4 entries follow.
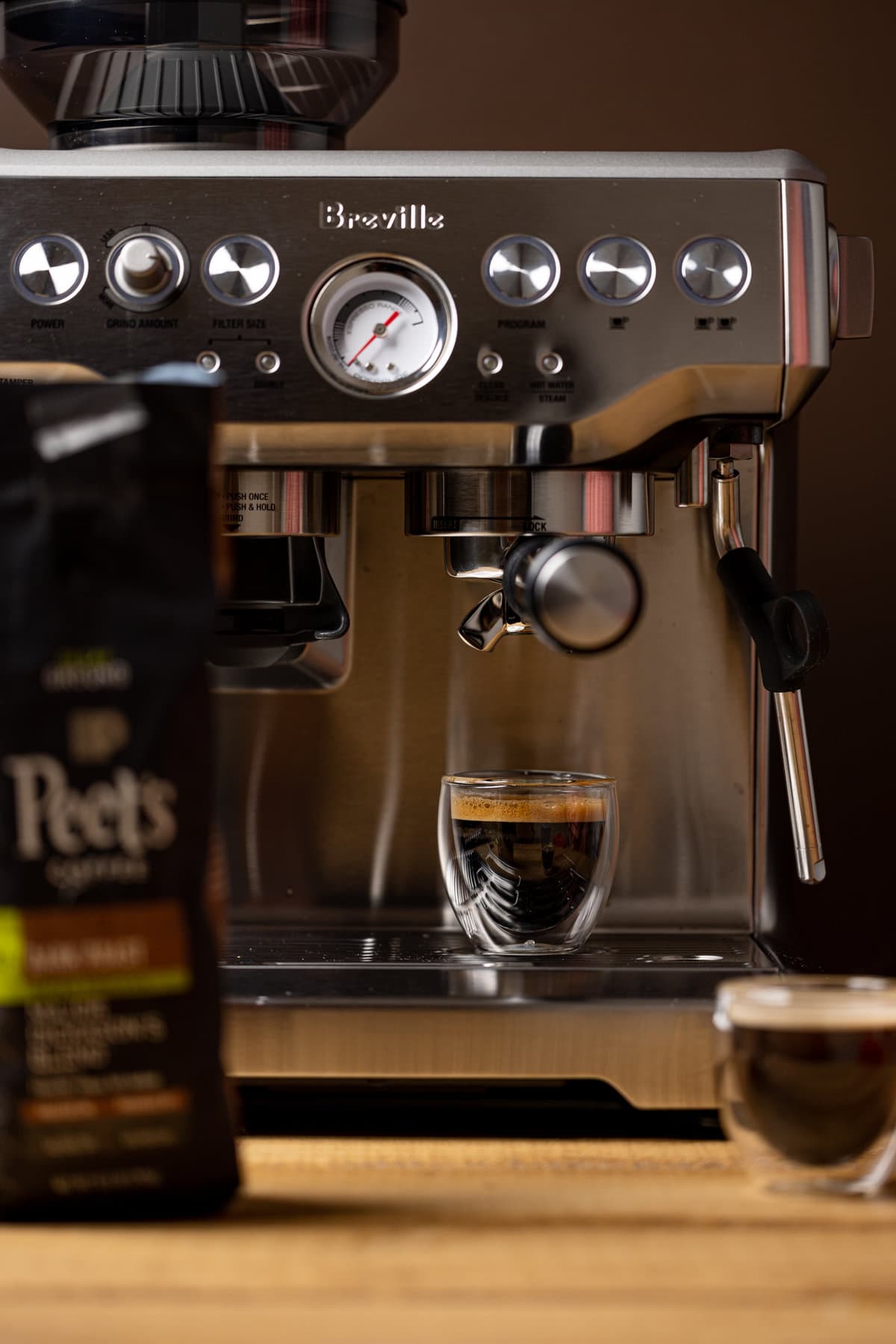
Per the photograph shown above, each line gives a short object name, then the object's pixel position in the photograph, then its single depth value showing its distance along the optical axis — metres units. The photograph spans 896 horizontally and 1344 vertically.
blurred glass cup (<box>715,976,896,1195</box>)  1.13
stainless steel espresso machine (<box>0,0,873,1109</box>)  1.32
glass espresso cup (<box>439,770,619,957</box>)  1.38
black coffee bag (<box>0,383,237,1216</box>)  1.10
